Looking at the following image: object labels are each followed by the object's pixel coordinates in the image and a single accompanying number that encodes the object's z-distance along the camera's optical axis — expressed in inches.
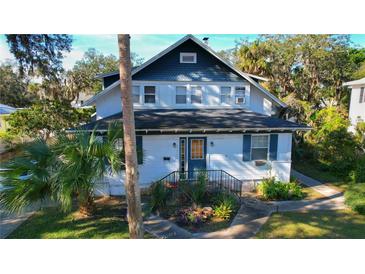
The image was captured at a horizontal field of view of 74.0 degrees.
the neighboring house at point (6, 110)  621.2
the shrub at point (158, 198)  324.8
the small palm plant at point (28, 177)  240.2
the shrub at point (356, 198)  322.3
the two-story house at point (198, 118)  408.2
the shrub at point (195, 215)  292.5
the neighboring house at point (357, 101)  724.7
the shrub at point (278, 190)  380.2
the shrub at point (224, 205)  305.7
